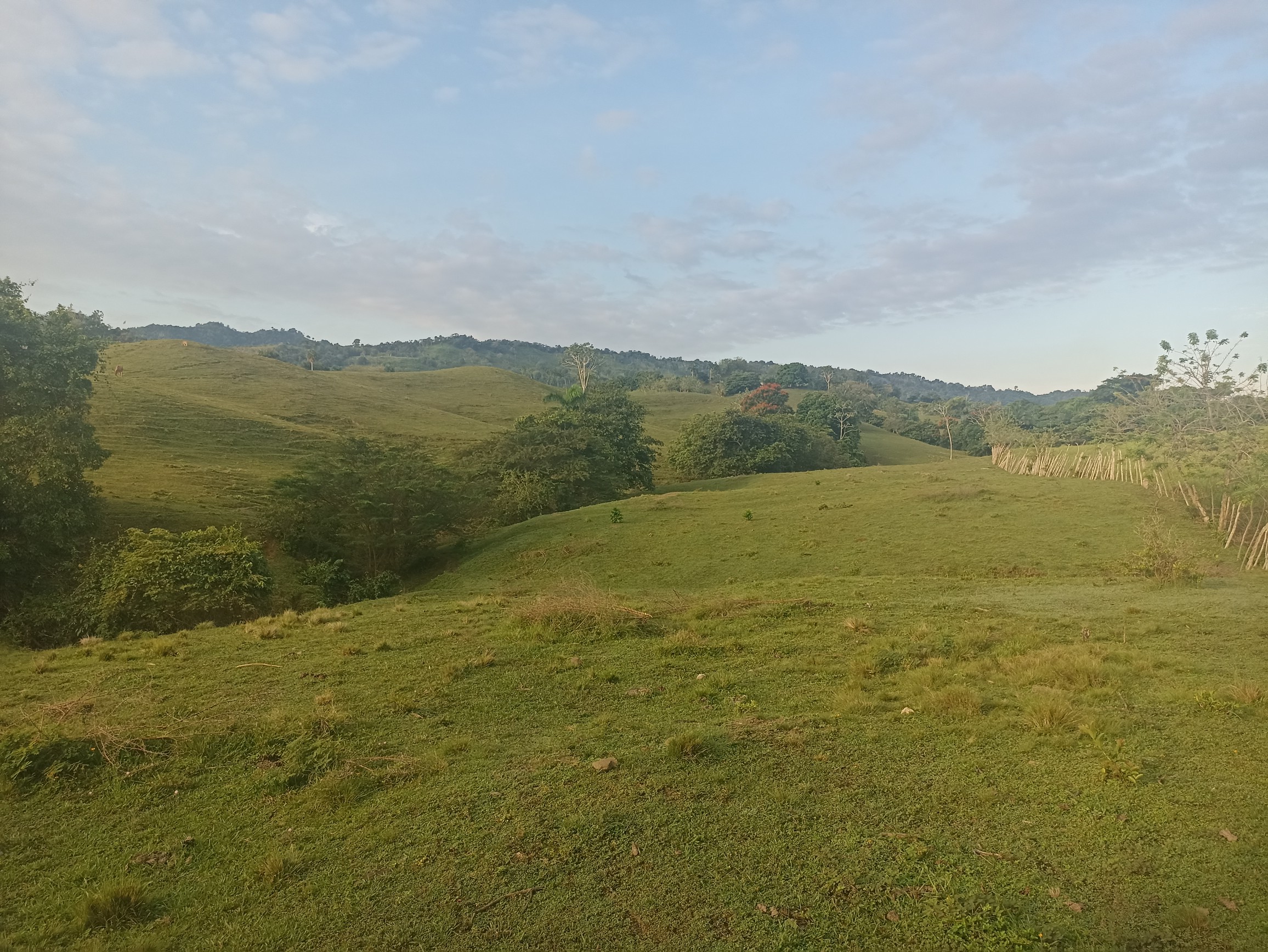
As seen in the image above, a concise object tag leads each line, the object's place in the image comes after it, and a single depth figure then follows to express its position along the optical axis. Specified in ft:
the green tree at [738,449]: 232.94
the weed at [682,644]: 44.75
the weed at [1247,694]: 32.32
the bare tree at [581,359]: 390.83
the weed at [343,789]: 25.59
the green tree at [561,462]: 143.95
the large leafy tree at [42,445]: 80.64
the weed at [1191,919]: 18.13
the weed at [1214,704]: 31.99
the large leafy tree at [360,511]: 108.27
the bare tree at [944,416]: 323.55
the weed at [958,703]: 32.65
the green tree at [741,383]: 523.29
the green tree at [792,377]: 568.41
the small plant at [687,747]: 28.25
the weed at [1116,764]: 25.66
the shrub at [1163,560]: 67.77
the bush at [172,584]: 64.03
